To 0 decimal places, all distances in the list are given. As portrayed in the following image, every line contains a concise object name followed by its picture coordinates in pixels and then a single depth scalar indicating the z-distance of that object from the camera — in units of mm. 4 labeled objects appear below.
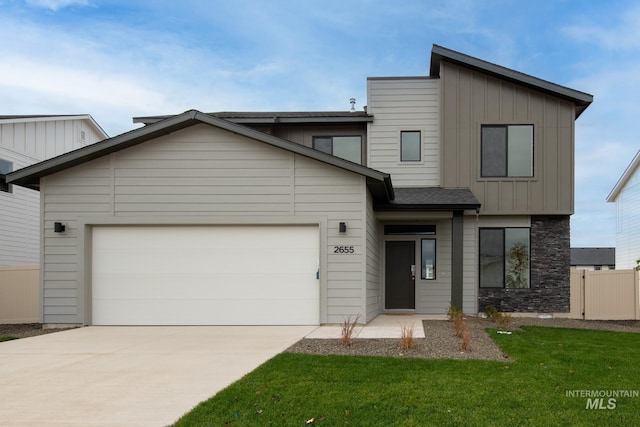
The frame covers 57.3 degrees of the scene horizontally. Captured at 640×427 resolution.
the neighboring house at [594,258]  49134
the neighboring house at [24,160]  18500
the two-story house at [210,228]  12703
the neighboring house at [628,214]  26703
